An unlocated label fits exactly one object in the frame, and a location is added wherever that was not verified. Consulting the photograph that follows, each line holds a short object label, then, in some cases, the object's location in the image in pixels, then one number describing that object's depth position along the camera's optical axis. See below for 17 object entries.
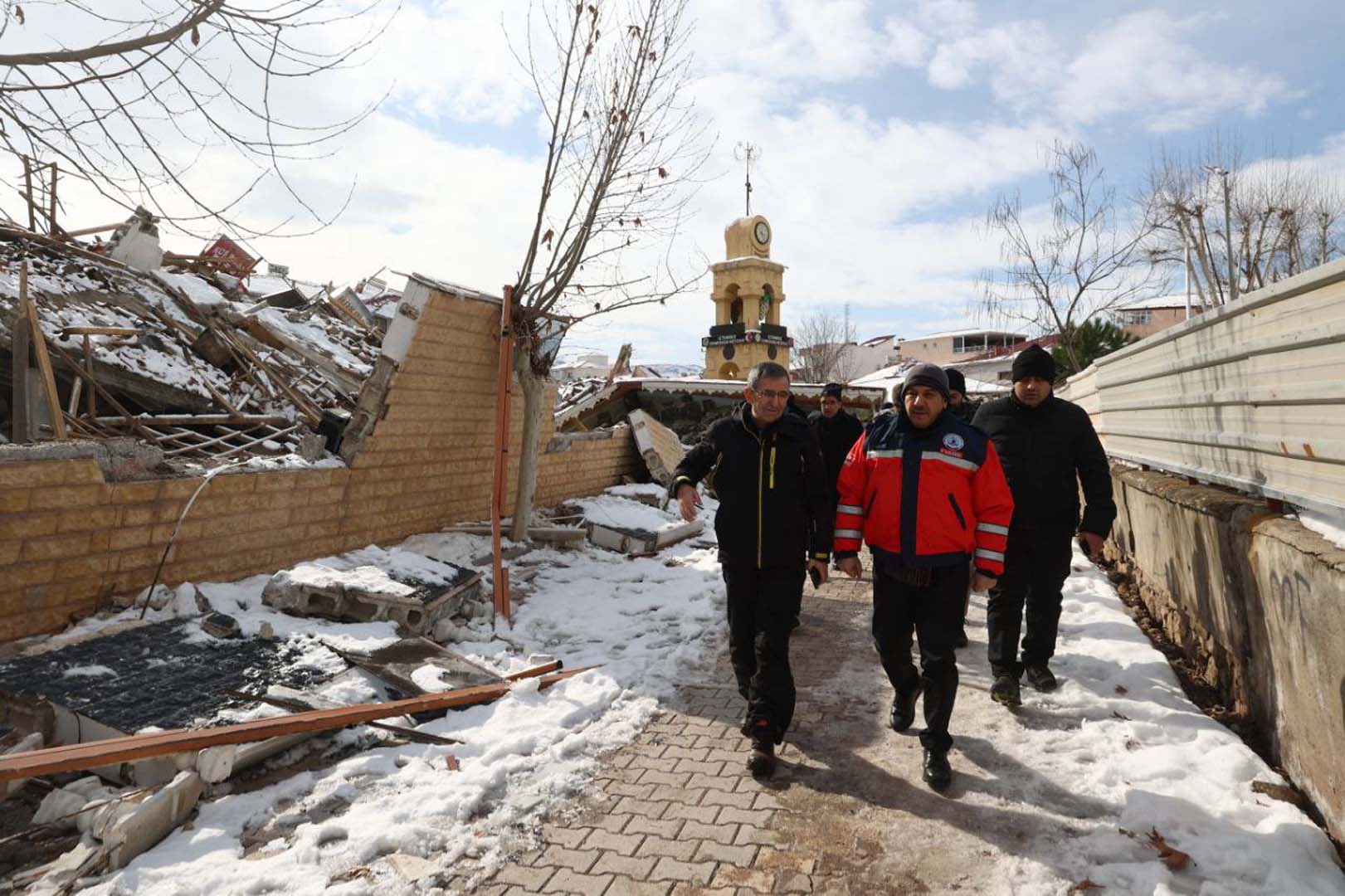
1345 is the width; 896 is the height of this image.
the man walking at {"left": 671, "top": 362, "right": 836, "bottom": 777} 3.67
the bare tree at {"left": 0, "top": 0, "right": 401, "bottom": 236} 3.63
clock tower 35.16
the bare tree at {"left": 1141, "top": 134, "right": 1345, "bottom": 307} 20.58
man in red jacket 3.44
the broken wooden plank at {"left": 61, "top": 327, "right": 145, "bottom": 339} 8.23
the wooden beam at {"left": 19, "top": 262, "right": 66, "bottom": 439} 6.00
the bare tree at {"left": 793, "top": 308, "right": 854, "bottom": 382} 47.94
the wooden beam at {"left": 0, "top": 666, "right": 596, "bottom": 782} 2.82
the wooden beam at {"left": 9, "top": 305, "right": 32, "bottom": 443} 6.46
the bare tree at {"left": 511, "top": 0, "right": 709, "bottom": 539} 8.19
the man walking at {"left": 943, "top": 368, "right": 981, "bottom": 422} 6.09
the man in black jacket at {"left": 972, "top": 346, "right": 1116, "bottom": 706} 4.26
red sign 15.63
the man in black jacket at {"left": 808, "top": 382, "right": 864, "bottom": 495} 6.52
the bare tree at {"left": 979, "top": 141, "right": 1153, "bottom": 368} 20.22
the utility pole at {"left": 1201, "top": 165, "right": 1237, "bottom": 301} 21.14
